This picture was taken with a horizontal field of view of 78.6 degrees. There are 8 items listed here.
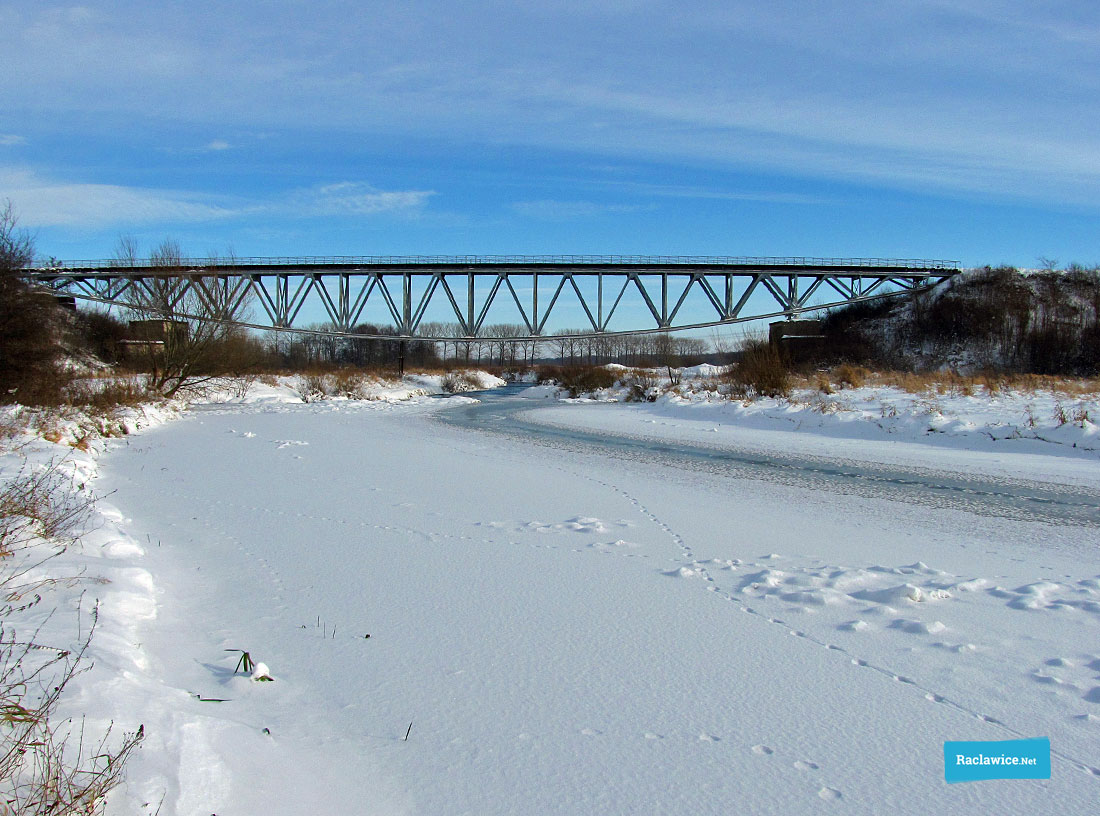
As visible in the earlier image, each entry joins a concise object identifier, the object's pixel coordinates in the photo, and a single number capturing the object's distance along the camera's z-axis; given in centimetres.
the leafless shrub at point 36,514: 505
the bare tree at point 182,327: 2697
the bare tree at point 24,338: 1531
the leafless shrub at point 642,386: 3064
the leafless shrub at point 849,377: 2452
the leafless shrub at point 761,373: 2353
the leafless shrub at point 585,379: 3875
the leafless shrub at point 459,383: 5022
